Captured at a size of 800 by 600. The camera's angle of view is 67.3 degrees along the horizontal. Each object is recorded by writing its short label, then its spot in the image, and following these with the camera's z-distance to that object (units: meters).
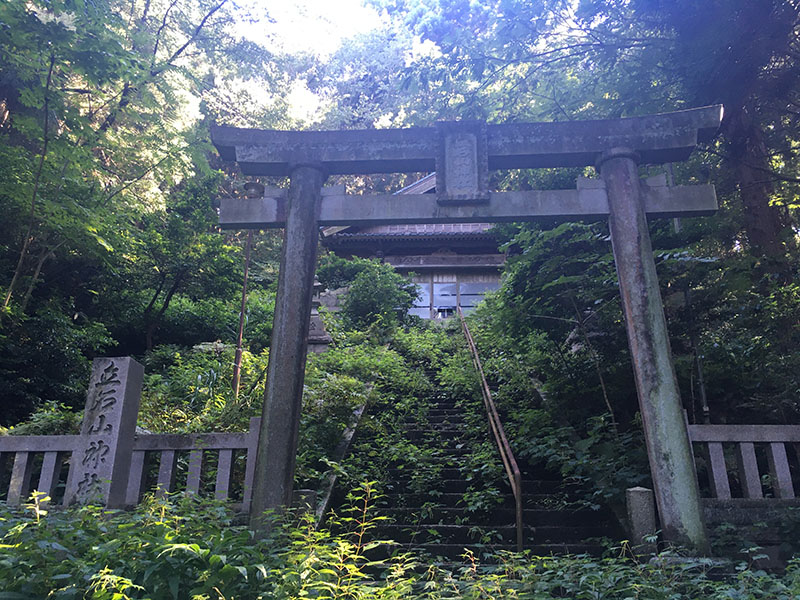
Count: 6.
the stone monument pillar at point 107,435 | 4.73
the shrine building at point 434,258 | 19.62
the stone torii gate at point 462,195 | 5.22
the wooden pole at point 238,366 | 8.20
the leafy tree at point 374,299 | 15.31
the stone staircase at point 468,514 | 5.41
